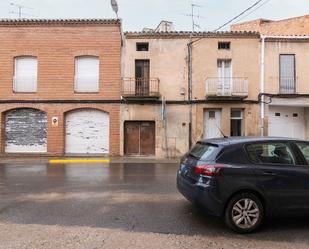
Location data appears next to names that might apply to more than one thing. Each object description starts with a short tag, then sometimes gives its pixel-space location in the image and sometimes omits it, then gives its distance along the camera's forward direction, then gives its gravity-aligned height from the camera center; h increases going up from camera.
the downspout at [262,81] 12.44 +2.68
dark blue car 3.50 -0.87
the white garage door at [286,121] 12.84 +0.42
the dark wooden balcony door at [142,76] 12.47 +2.96
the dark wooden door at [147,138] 12.61 -0.61
